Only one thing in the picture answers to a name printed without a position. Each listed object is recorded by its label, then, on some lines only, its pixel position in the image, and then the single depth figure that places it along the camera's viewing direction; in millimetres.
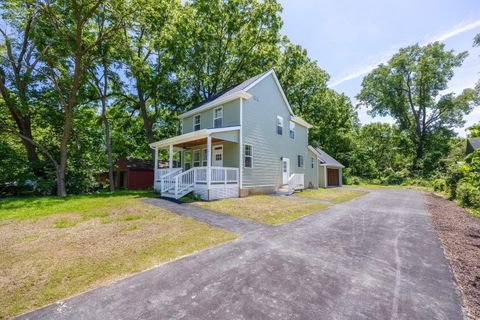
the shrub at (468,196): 9948
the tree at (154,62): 16688
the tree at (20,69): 13531
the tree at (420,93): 31188
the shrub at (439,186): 18600
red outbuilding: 21870
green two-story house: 11375
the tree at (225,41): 18625
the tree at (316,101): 24438
